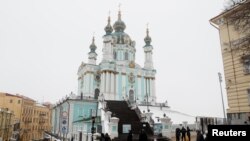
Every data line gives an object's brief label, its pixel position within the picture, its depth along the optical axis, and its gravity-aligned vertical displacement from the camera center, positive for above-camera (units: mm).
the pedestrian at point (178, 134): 19406 -1229
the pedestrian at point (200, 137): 15452 -1179
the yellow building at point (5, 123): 53816 -899
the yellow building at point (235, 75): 18109 +3084
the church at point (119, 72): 53500 +9953
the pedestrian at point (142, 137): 15766 -1164
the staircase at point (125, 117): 26000 +107
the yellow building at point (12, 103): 66312 +4197
